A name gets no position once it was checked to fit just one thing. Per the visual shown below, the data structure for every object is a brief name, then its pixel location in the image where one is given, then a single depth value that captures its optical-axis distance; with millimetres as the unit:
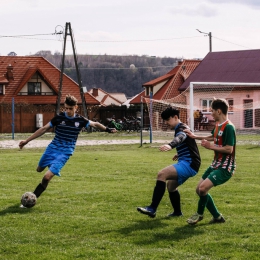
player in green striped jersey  8641
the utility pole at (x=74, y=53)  45188
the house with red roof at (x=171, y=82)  60344
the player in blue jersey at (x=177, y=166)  9062
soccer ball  10172
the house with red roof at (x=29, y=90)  49338
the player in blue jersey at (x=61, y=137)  10680
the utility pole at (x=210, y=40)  63531
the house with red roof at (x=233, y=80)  40656
